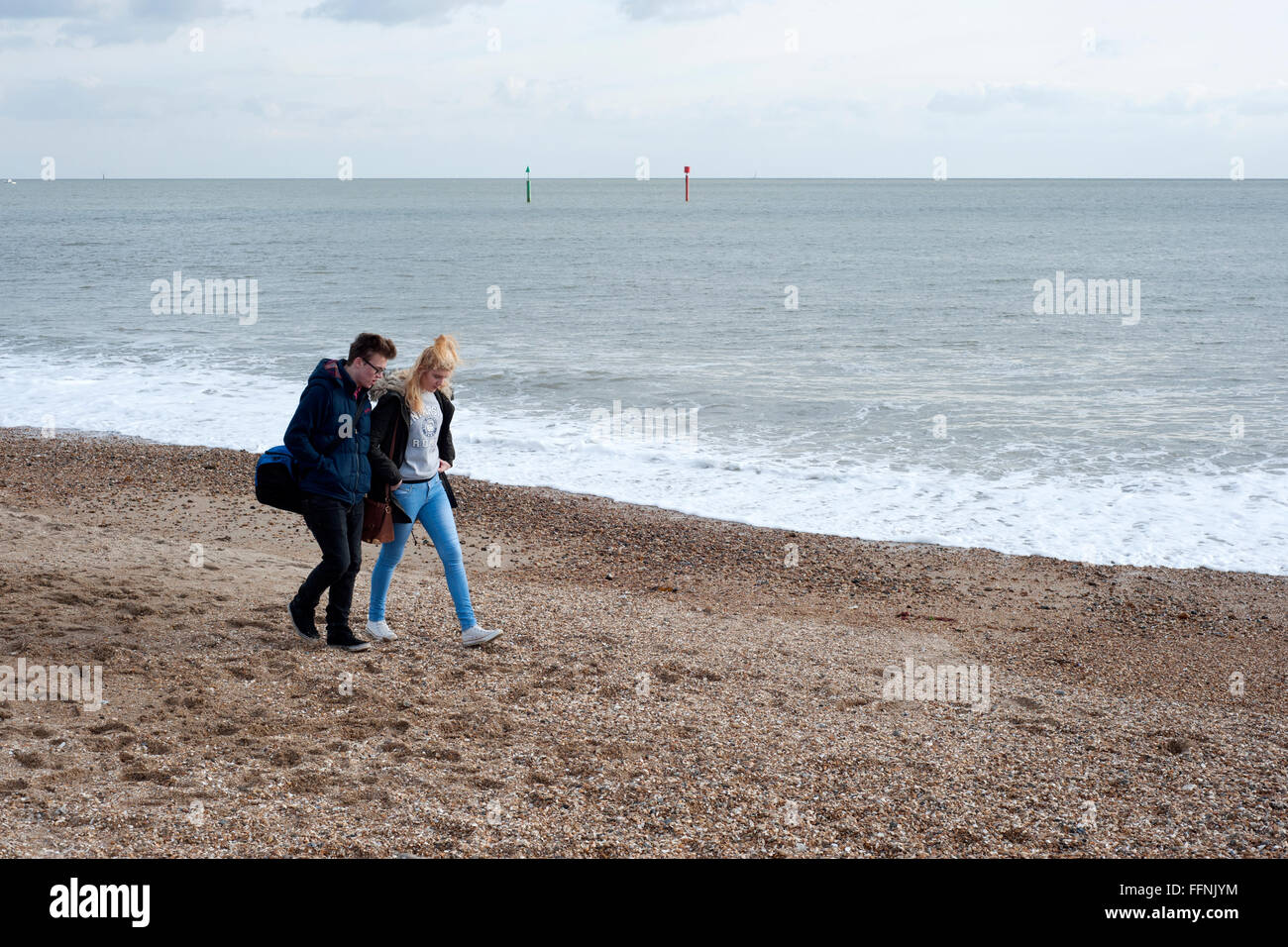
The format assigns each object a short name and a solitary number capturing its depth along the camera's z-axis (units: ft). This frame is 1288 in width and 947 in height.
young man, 18.53
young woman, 19.17
